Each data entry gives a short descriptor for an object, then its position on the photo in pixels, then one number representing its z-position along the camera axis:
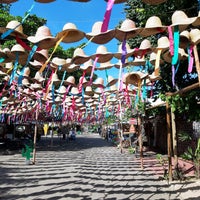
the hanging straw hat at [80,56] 3.93
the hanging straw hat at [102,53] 3.86
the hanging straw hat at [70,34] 3.29
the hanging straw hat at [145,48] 3.87
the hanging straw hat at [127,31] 3.27
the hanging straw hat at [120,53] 3.86
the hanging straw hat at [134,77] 5.43
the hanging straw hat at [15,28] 3.31
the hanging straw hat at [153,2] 2.78
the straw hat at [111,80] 5.79
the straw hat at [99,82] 6.04
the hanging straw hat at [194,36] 3.68
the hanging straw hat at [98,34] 3.28
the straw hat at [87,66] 4.58
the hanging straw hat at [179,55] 4.16
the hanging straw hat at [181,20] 3.25
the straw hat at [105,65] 4.44
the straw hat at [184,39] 3.71
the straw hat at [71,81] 5.94
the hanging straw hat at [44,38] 3.43
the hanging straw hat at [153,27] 3.31
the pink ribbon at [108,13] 2.50
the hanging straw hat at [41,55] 4.09
